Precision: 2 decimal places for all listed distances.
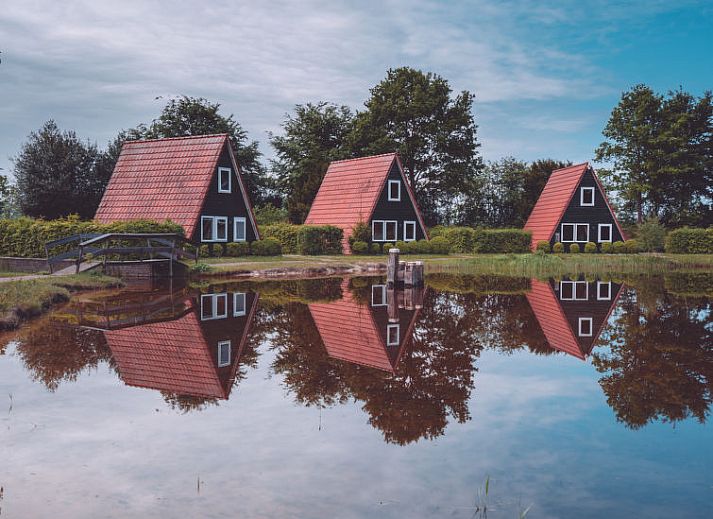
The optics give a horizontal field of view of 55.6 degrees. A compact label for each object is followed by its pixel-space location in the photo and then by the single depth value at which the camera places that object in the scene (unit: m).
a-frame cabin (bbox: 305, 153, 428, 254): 45.38
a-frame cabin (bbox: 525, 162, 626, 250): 50.91
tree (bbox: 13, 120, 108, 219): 47.16
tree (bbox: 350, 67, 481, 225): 55.38
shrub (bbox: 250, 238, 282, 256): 38.47
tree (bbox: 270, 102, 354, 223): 58.06
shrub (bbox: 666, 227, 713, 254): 47.72
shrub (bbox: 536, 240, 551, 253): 48.81
